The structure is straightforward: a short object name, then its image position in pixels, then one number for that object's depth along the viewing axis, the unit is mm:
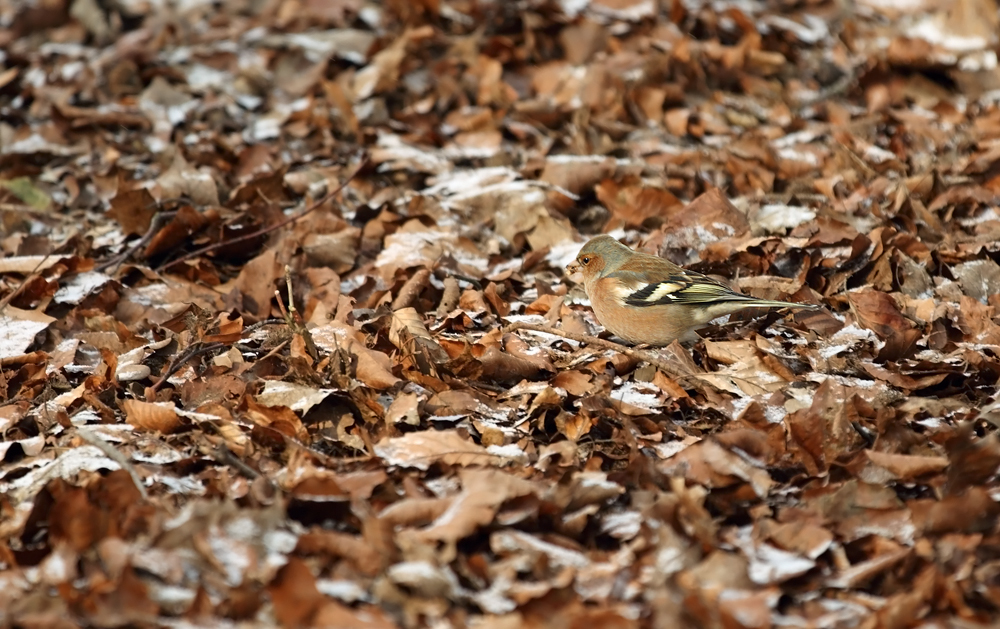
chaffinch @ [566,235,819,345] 10047
